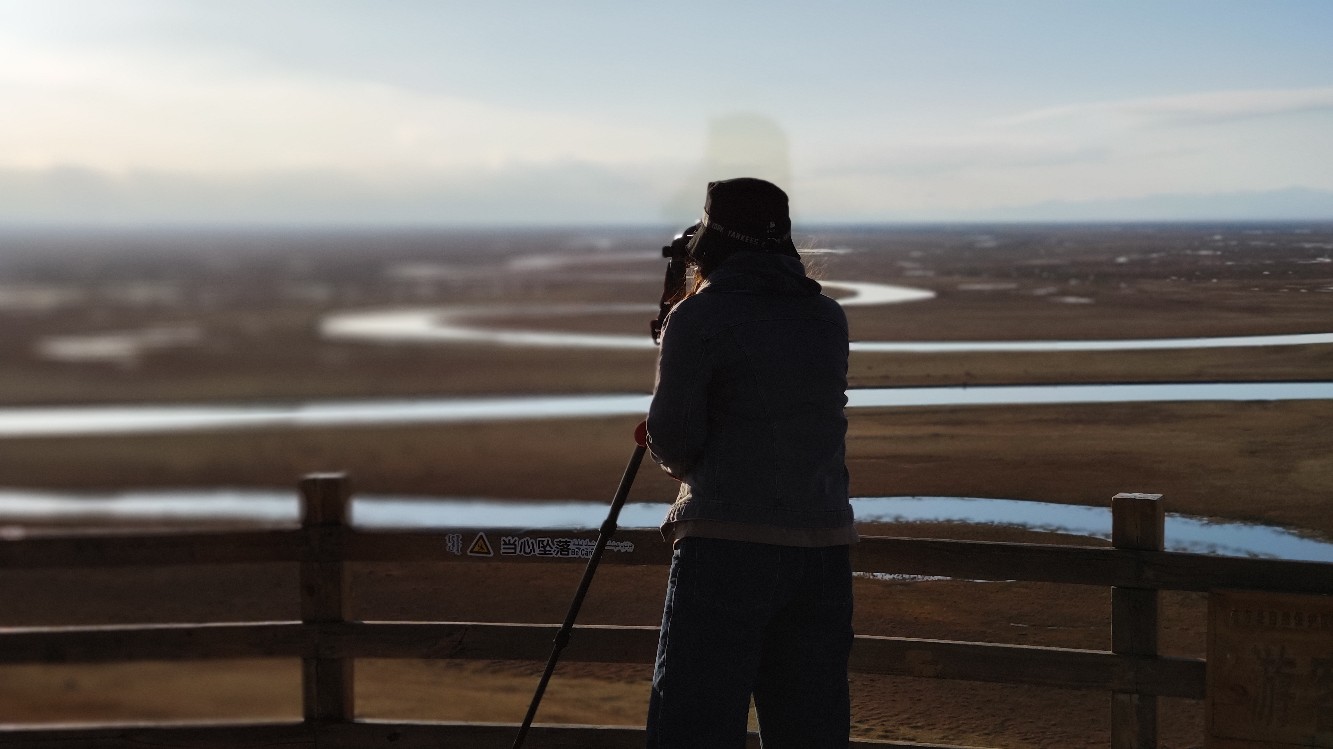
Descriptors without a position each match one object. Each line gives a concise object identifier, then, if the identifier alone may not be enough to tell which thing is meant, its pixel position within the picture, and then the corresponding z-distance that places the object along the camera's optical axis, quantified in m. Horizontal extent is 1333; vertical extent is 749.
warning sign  4.54
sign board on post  4.04
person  2.87
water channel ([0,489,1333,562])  13.85
